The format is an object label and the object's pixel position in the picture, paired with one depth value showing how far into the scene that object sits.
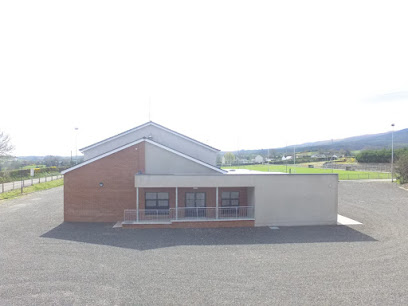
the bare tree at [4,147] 40.44
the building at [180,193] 17.53
